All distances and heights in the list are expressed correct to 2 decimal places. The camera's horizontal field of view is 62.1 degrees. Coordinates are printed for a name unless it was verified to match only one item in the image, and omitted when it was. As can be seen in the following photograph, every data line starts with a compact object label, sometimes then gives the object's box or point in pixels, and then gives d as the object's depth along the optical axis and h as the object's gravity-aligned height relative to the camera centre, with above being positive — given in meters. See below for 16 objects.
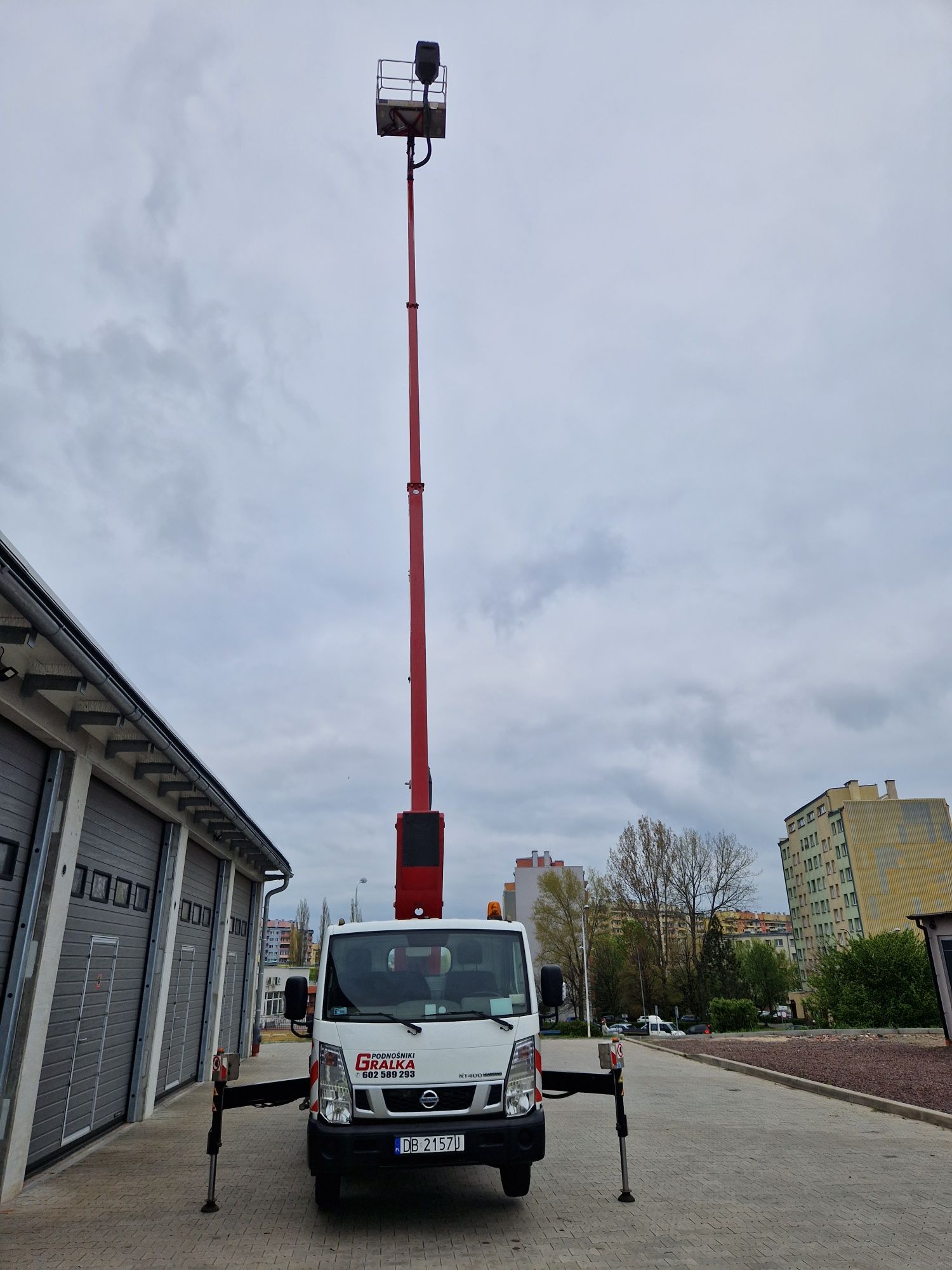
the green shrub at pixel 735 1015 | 30.89 -1.72
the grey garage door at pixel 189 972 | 11.77 +0.01
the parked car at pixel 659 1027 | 37.12 -2.65
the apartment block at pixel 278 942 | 143.12 +5.52
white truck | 5.48 -0.57
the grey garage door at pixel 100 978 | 7.66 -0.04
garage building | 6.41 +0.88
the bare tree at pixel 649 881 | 42.38 +4.37
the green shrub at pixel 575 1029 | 37.50 -2.63
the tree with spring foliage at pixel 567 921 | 47.84 +2.78
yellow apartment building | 59.12 +7.55
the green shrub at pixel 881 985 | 26.81 -0.62
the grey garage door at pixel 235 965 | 15.98 +0.14
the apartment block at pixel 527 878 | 79.56 +8.52
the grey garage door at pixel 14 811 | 6.55 +1.30
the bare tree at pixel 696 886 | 41.81 +3.99
